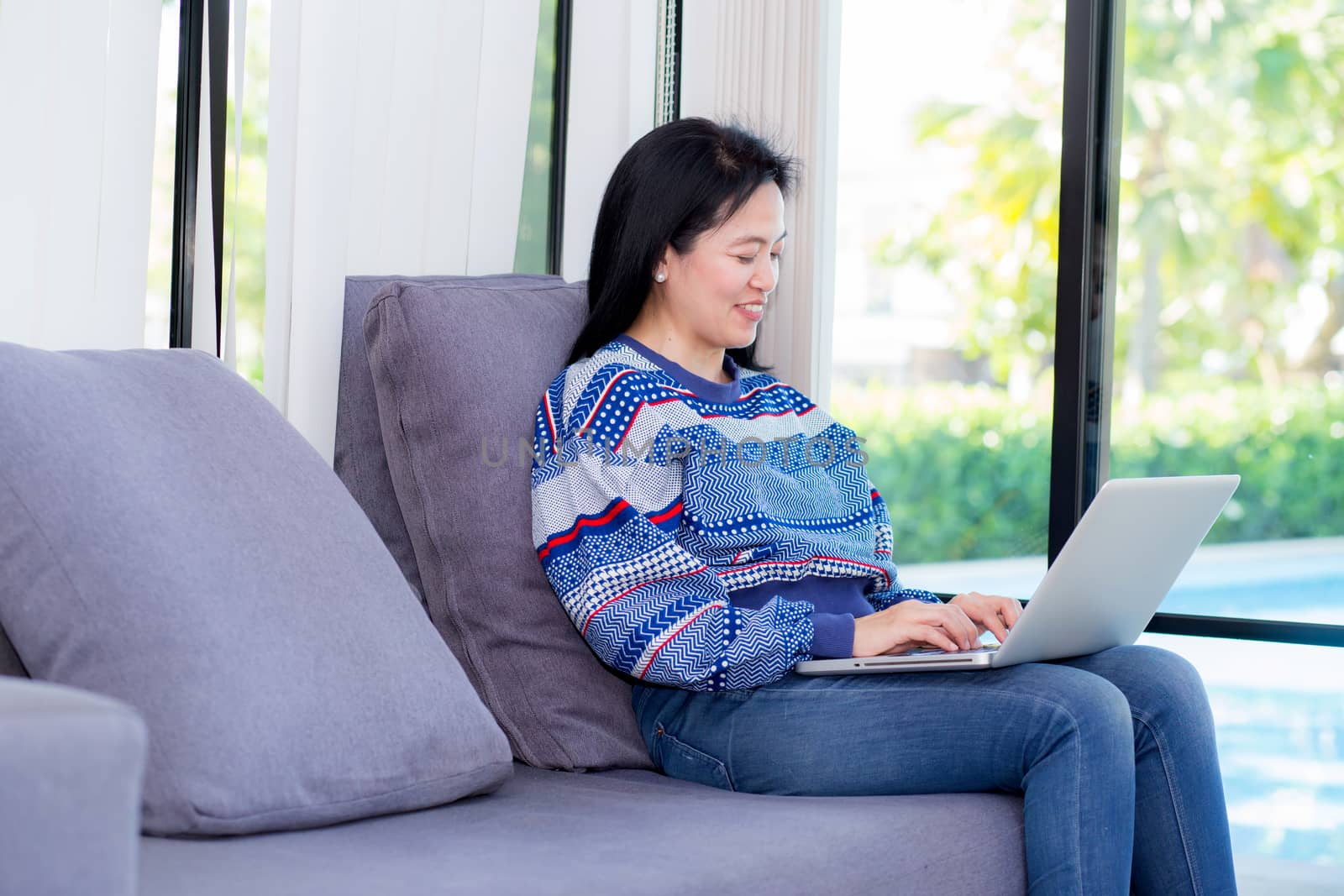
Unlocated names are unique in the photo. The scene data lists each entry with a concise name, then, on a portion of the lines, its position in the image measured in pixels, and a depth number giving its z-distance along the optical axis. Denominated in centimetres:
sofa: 219
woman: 245
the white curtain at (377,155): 292
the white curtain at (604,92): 343
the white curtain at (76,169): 283
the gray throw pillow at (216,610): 220
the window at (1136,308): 339
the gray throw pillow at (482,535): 262
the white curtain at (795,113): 345
